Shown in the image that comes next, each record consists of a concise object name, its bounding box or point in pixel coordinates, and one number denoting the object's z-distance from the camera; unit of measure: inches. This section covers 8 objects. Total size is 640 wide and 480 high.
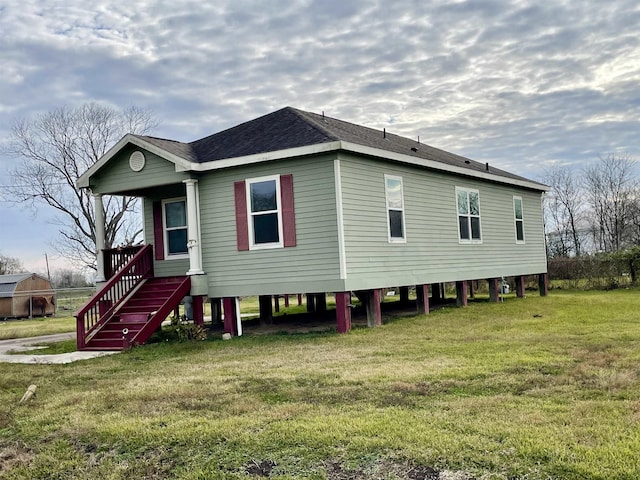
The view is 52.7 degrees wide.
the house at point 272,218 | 483.2
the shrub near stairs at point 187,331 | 498.0
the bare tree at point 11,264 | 2074.9
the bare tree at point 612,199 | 1438.2
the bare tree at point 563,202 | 1507.1
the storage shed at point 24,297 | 1153.4
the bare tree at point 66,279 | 2041.1
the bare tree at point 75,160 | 1235.2
